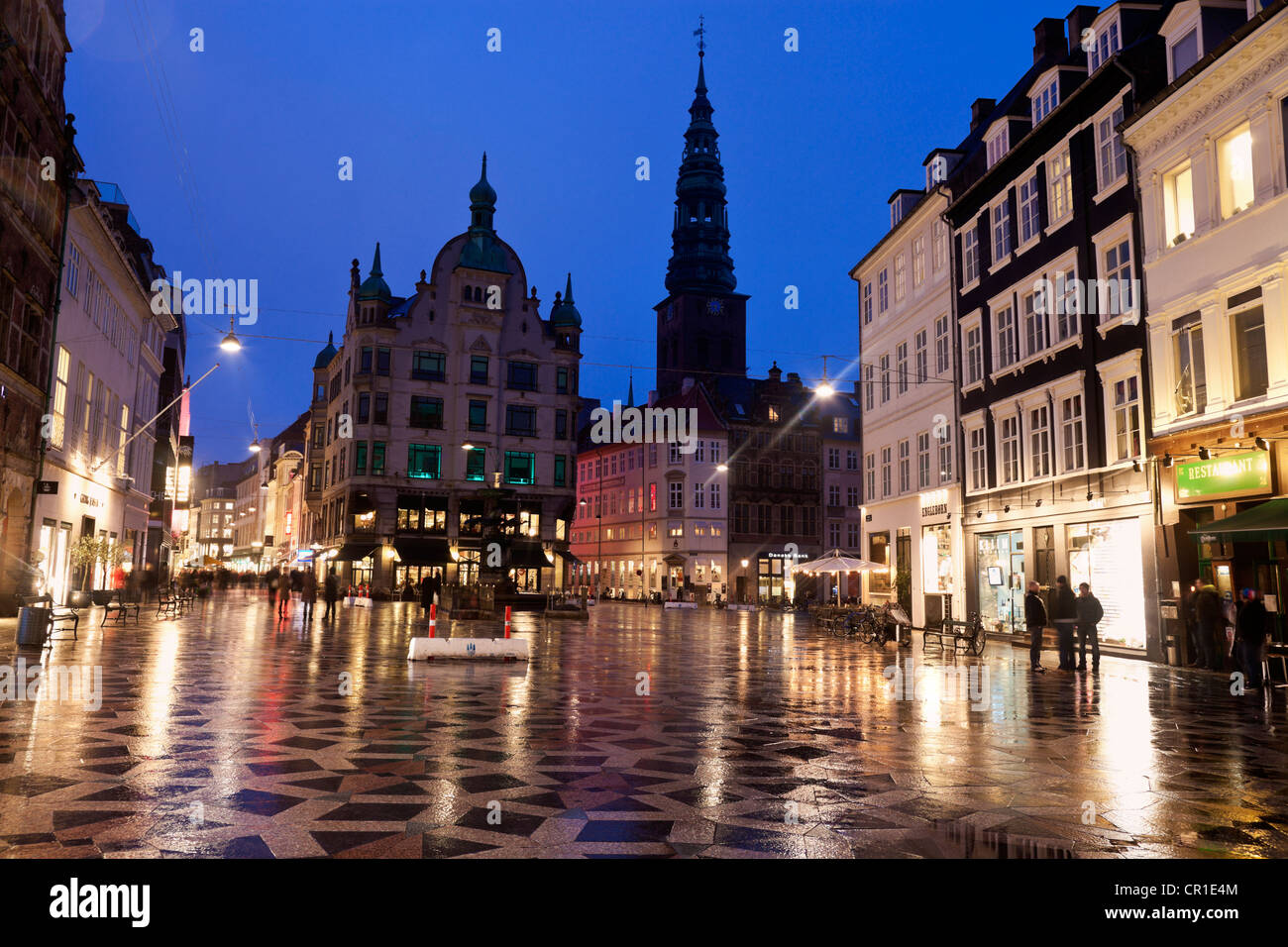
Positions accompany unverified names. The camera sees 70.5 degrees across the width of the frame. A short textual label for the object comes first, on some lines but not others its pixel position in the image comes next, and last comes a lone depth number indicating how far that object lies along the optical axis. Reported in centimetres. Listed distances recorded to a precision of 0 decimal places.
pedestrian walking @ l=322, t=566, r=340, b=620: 3152
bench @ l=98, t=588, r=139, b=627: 2684
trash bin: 1700
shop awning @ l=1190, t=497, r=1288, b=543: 1653
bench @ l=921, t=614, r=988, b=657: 2312
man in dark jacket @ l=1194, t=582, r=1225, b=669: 1848
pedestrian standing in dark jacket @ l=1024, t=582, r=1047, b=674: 1928
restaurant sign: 1817
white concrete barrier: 1852
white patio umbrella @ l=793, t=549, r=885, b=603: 3228
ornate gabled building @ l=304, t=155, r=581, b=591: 5834
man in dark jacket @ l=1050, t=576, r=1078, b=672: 1948
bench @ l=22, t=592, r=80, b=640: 1817
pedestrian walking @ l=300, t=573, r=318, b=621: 3286
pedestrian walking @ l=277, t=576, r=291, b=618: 3216
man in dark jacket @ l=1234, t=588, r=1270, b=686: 1494
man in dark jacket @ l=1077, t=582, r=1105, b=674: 1934
